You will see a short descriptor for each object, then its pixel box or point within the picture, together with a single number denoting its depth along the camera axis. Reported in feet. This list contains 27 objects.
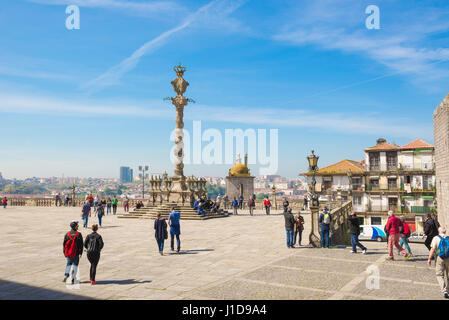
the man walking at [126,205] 97.57
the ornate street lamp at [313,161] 48.70
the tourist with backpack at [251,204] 86.40
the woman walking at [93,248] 25.48
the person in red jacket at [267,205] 88.83
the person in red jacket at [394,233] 34.37
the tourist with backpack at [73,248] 25.36
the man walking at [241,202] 100.26
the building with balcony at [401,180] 145.28
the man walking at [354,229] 37.45
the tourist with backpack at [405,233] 35.01
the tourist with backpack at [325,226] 40.67
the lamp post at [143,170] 159.22
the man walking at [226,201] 111.26
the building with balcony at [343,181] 158.81
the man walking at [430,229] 31.99
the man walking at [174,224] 38.70
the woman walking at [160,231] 36.58
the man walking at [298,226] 43.14
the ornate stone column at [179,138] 87.81
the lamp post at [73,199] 124.77
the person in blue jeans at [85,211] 60.23
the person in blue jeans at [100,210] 62.95
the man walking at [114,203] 92.68
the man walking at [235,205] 91.16
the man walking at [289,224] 40.81
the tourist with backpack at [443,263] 22.66
